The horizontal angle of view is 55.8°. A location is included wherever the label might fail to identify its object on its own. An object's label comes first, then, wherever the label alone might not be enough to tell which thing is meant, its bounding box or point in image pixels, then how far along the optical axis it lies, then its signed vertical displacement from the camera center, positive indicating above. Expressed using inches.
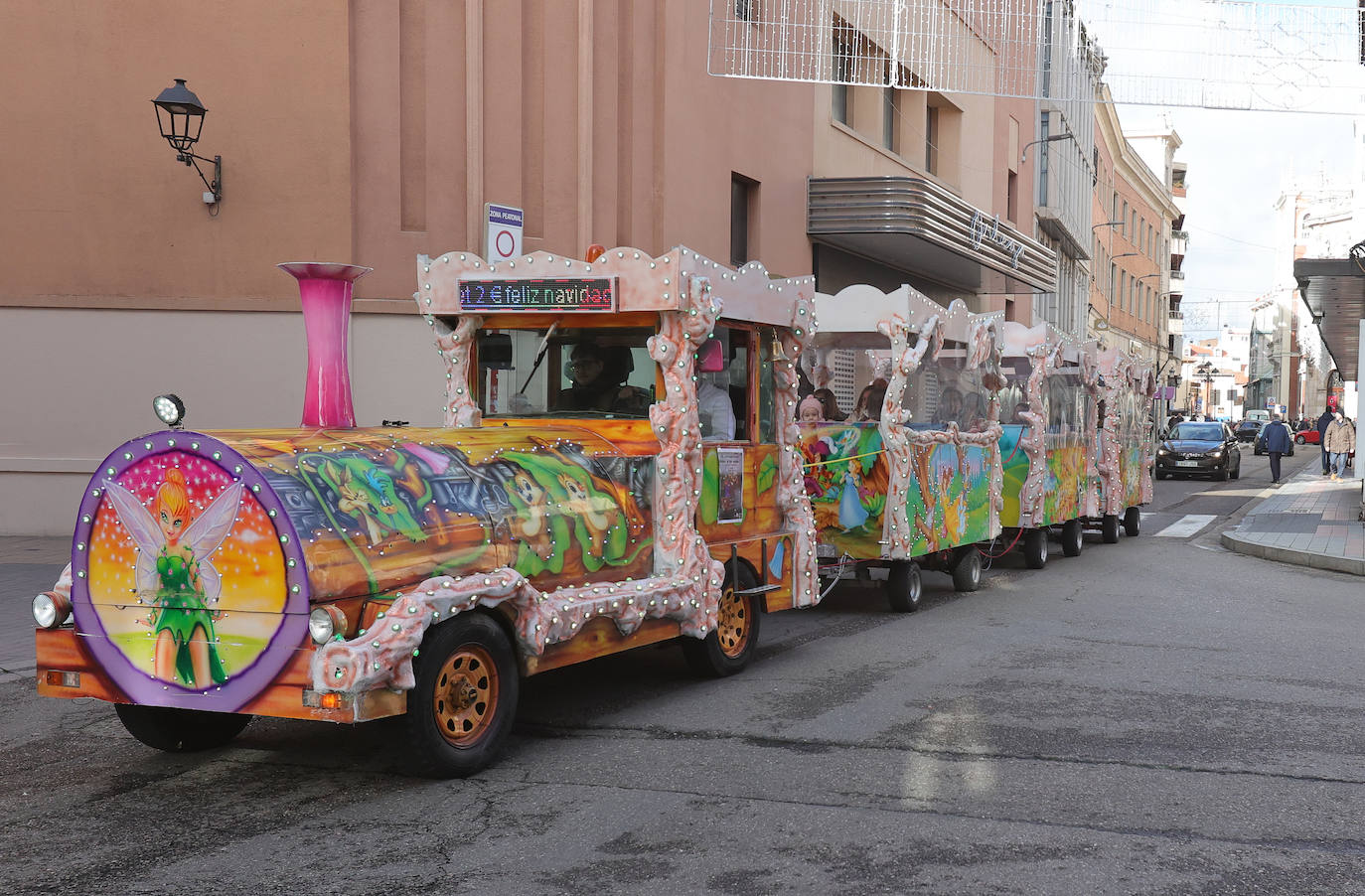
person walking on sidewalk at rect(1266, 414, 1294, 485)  1352.1 -34.1
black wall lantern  528.4 +121.3
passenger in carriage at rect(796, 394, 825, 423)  460.4 -1.9
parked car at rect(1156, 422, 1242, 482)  1414.9 -51.1
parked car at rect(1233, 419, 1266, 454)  2809.3 -50.9
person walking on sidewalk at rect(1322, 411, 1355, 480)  1258.0 -30.8
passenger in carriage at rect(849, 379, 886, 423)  458.3 +0.4
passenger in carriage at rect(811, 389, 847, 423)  469.1 -0.8
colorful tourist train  208.4 -22.4
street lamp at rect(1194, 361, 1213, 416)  4417.8 +124.8
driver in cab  298.8 +5.0
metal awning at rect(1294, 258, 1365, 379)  764.6 +79.2
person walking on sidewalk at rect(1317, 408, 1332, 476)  1384.1 -25.2
